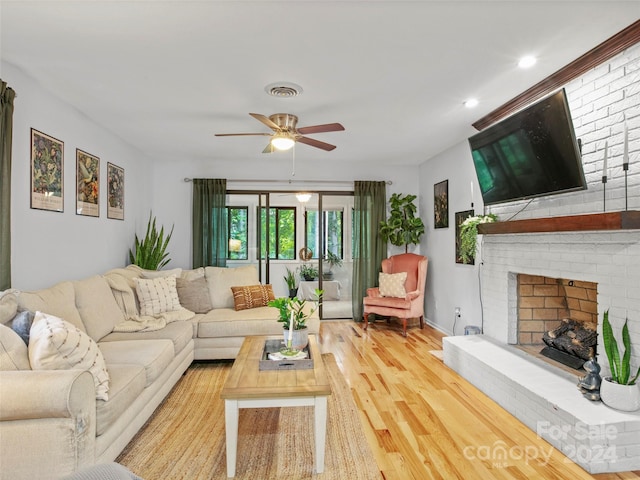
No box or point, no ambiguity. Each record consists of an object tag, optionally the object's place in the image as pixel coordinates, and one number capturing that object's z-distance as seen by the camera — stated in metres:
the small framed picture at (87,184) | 3.61
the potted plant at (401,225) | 5.80
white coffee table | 2.10
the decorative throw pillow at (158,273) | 4.27
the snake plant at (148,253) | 4.71
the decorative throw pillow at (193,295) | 4.28
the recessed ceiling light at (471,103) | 3.32
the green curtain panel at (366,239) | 5.97
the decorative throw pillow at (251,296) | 4.38
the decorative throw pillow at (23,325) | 2.06
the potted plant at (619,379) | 2.21
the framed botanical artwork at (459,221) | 4.59
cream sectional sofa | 1.72
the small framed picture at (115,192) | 4.29
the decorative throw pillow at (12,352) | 1.86
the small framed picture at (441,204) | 5.16
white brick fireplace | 2.12
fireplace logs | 2.87
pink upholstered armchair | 5.14
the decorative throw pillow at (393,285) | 5.30
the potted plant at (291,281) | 5.72
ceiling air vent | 2.96
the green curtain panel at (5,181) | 2.46
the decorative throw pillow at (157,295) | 3.84
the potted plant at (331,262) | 6.18
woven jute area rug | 2.13
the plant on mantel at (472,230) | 3.81
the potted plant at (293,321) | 2.77
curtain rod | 5.83
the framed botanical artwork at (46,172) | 2.94
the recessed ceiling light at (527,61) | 2.56
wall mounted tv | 2.59
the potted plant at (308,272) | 6.14
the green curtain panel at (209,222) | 5.64
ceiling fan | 3.28
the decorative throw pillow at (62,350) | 1.91
